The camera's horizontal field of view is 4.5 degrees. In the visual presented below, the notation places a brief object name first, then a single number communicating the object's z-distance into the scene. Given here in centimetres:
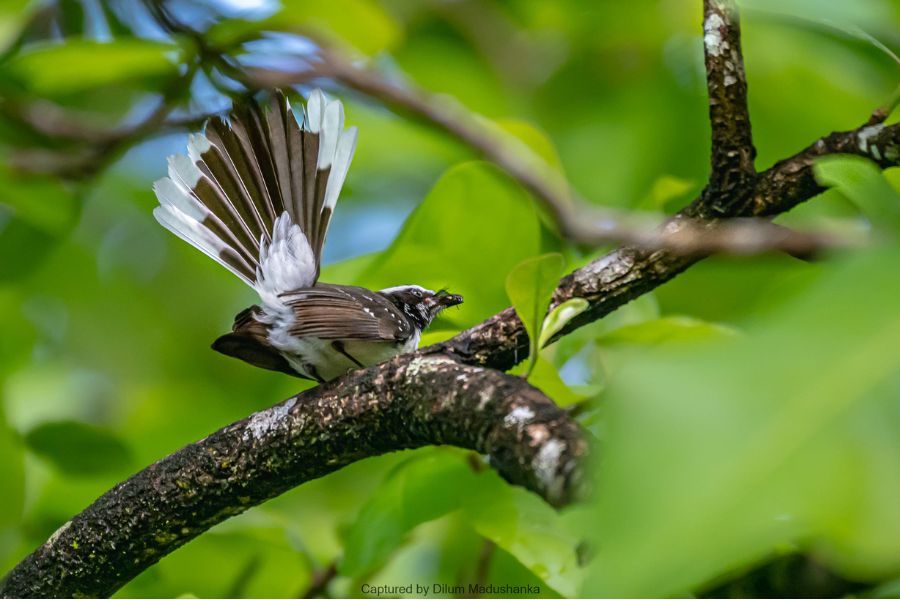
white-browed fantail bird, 532
